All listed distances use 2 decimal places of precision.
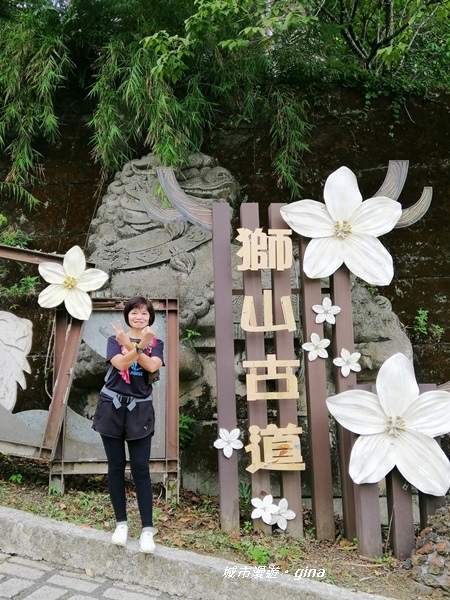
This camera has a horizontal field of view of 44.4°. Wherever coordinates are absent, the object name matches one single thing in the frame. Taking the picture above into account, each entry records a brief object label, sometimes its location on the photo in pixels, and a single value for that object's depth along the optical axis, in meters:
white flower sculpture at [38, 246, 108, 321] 4.02
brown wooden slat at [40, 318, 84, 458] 3.94
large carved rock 4.60
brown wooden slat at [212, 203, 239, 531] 3.52
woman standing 2.98
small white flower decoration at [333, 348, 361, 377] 3.57
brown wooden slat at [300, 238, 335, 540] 3.49
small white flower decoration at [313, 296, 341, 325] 3.66
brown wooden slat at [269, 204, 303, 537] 3.50
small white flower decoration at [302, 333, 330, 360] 3.63
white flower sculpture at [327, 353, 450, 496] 3.25
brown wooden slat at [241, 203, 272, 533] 3.52
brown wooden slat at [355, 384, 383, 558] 3.26
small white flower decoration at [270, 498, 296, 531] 3.46
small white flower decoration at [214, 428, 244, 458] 3.54
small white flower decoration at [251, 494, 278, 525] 3.43
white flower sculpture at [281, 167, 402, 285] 3.69
